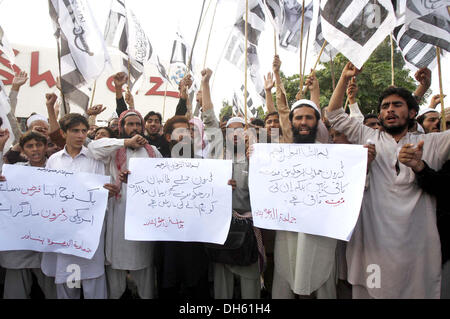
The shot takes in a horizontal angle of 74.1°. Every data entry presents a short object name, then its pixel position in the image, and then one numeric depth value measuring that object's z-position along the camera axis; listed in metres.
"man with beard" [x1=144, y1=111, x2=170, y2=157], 3.82
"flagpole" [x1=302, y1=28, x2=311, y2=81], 3.80
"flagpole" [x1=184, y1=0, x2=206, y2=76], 4.03
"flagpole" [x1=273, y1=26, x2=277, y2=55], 3.83
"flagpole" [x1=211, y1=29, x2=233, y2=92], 5.13
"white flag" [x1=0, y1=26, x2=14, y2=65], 4.16
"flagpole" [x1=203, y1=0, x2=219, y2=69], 4.29
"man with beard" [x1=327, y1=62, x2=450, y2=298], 2.25
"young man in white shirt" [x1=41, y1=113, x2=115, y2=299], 2.71
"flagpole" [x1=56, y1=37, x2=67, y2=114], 3.50
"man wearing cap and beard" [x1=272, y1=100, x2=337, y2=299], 2.36
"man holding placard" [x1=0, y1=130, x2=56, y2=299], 2.81
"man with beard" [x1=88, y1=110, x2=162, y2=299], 2.79
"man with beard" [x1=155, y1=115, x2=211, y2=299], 2.77
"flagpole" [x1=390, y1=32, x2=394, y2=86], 3.67
